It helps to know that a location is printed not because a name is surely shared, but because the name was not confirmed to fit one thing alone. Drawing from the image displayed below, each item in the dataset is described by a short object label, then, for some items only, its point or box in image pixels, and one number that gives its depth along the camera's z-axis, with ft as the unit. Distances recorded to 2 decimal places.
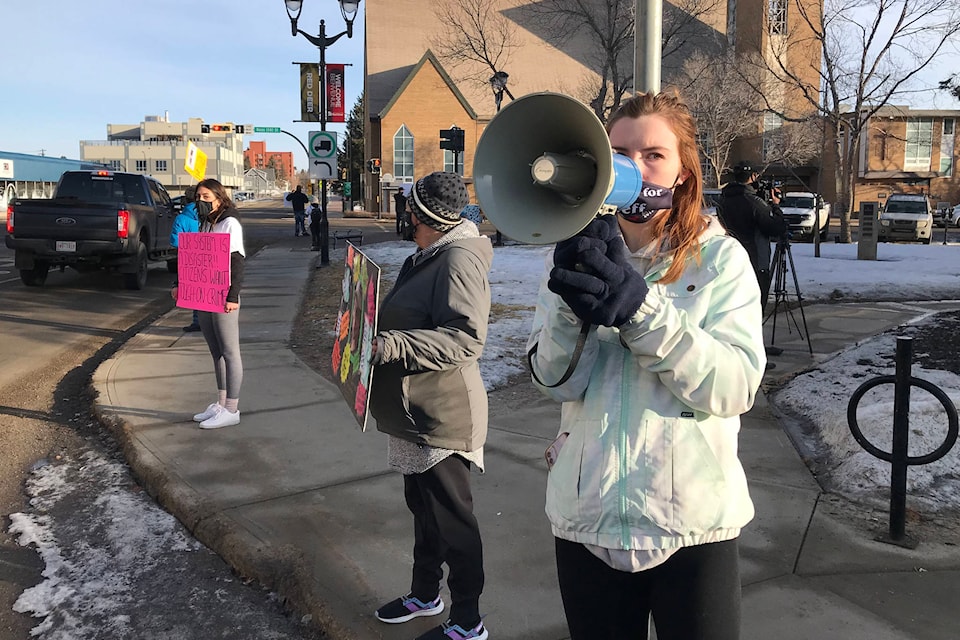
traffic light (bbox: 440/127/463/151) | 68.85
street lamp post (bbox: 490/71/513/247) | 71.46
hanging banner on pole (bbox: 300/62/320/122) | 64.69
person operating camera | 23.50
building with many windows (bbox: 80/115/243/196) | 310.04
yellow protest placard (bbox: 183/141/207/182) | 29.50
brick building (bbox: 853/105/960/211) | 150.41
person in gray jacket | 9.09
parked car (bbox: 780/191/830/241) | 85.81
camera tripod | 25.69
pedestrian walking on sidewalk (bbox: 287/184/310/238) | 95.14
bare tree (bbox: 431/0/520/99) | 76.23
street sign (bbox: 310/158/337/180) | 56.18
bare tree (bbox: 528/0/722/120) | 65.82
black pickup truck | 40.78
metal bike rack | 11.66
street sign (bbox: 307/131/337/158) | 56.80
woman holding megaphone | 5.41
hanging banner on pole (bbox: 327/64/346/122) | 69.19
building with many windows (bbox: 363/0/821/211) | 146.67
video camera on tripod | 28.86
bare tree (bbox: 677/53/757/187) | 97.35
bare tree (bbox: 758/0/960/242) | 60.39
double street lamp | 57.06
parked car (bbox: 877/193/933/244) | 84.76
